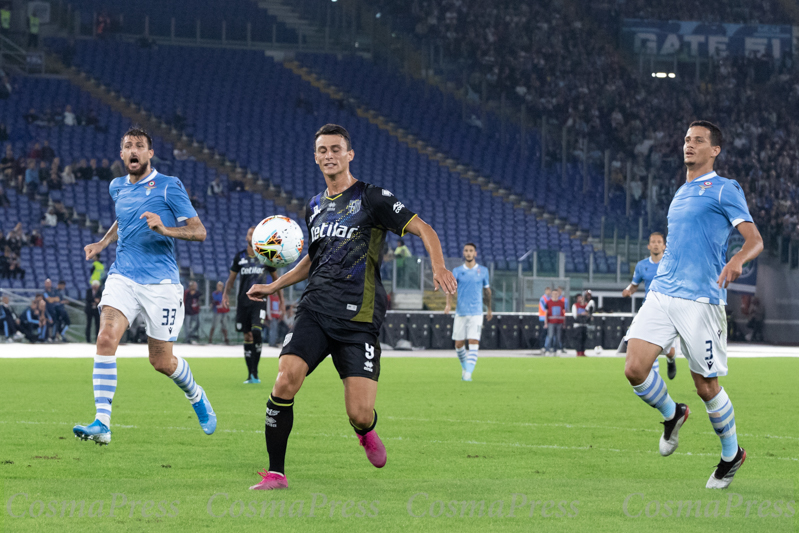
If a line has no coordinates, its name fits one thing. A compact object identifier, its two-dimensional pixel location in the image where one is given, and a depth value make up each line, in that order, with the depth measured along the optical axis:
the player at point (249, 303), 31.34
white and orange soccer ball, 17.67
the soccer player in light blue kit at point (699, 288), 14.48
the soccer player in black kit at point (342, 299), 13.37
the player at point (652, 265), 30.16
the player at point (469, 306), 36.16
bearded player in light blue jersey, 17.45
